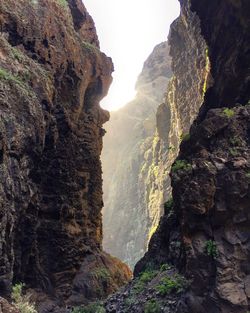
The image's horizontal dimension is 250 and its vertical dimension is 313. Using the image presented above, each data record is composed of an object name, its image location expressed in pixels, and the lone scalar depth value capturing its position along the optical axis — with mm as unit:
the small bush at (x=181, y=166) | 12082
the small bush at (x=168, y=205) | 16282
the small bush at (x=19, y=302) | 10976
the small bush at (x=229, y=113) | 12674
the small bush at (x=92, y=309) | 13538
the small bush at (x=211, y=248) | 11107
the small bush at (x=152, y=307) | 11469
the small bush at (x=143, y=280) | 13254
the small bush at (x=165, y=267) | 13430
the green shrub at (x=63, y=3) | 22439
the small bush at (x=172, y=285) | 11705
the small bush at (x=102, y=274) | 20944
